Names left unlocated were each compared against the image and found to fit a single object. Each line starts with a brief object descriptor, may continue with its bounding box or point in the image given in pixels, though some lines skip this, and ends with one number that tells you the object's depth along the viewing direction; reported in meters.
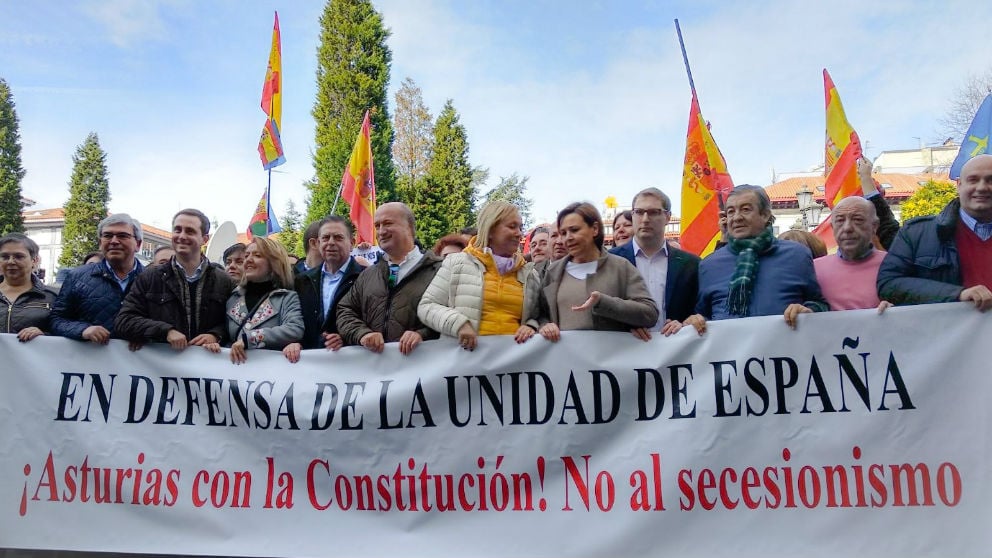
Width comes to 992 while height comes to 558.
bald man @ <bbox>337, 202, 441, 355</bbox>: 4.01
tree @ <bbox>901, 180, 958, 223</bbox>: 27.62
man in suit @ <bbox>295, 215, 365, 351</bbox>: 4.35
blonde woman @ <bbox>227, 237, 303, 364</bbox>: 4.10
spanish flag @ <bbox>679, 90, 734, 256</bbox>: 6.95
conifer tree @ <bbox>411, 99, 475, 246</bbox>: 33.00
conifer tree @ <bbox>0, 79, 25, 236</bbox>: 49.69
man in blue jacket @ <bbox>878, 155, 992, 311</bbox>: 3.41
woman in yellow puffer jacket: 3.74
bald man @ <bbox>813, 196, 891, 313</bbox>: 3.77
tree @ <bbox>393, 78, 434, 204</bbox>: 44.16
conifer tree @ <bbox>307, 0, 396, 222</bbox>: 33.62
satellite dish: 11.46
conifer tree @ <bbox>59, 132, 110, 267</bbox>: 57.44
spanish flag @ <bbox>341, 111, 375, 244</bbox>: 10.24
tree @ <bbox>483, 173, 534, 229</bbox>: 54.94
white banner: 3.31
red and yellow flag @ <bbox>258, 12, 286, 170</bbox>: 10.05
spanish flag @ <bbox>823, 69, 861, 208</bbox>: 7.26
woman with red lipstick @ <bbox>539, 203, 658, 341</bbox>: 3.63
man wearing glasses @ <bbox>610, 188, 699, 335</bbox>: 4.02
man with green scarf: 3.63
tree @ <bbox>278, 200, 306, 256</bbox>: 39.28
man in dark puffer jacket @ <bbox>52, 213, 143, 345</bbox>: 4.15
